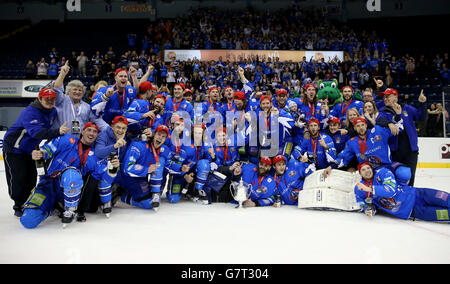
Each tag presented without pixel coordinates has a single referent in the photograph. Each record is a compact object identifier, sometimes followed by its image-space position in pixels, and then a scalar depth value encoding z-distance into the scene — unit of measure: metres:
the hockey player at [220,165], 4.68
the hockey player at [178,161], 4.52
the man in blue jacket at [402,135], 4.37
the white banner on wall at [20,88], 12.98
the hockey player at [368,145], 4.11
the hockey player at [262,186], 4.46
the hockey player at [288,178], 4.50
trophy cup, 4.39
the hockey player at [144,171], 4.09
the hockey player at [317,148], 4.61
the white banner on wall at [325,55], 16.98
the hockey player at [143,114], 4.45
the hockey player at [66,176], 3.29
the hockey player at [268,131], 5.00
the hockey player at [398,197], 3.59
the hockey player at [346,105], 5.32
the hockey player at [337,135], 4.81
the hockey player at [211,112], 5.67
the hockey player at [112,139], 3.78
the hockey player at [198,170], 4.59
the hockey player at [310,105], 5.16
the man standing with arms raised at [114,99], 4.47
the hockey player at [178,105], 5.46
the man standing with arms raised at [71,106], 4.00
